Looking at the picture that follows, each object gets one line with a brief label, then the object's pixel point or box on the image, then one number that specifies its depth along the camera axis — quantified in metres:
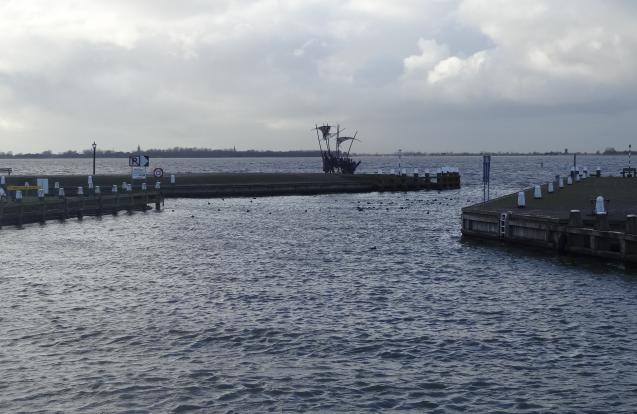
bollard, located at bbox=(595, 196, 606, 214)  33.44
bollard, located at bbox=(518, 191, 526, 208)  43.81
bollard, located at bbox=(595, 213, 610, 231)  33.47
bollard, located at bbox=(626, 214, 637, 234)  31.83
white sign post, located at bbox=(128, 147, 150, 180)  71.81
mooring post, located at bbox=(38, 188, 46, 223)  52.34
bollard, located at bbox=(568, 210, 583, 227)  35.31
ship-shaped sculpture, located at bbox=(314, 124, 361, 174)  117.12
